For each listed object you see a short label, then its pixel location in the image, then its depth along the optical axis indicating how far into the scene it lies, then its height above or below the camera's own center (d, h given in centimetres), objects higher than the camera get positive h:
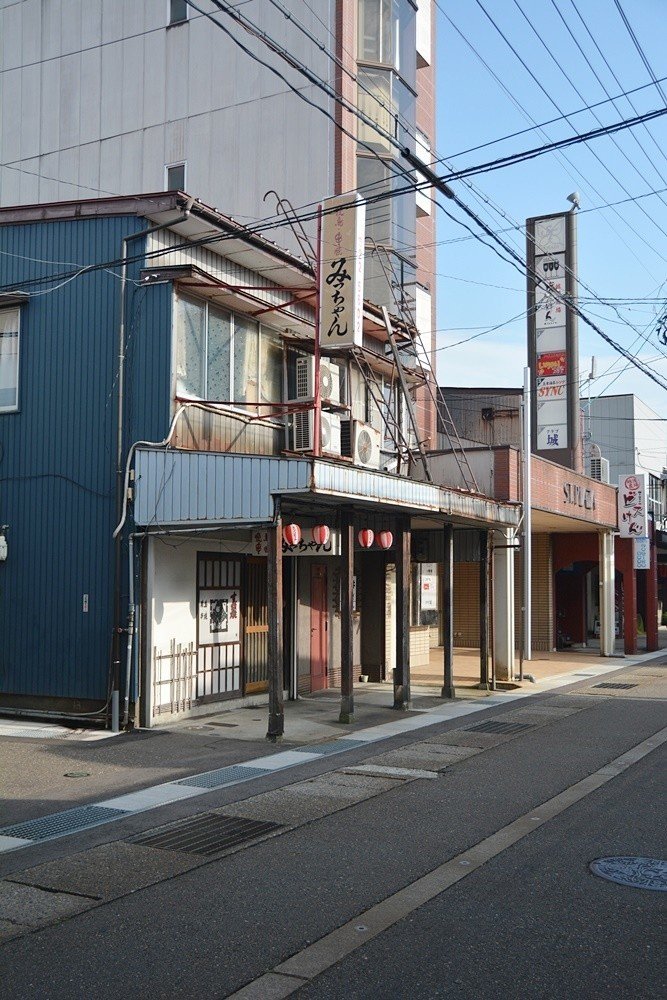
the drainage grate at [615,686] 2108 -227
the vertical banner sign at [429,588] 2180 -12
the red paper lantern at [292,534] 1342 +67
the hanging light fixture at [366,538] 1596 +73
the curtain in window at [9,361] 1606 +365
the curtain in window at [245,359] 1634 +376
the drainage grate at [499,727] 1492 -223
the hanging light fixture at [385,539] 1625 +72
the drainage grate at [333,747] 1277 -217
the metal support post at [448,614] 1873 -60
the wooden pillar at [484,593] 2038 -22
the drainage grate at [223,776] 1074 -216
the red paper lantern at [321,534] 1449 +72
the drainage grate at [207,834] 819 -218
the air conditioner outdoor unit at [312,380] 1714 +355
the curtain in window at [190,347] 1488 +362
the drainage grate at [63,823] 868 -218
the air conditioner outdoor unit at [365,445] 1678 +238
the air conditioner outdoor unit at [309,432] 1653 +254
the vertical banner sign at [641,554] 3156 +89
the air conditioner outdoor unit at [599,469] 3422 +395
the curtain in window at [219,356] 1564 +364
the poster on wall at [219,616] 1573 -52
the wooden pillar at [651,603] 3255 -74
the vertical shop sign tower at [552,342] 2605 +640
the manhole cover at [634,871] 702 -214
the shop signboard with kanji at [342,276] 1467 +461
